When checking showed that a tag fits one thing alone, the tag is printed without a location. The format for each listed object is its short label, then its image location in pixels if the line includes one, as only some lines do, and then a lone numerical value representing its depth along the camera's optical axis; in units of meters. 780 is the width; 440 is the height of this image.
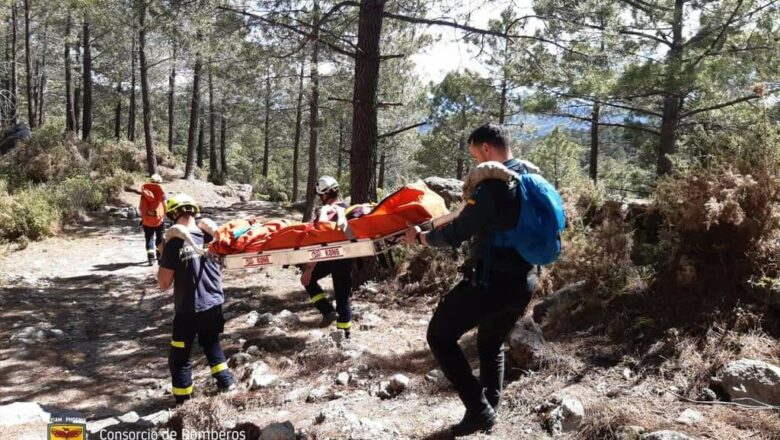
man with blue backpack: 3.08
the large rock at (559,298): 5.50
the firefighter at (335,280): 5.85
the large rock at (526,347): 4.38
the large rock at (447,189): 9.42
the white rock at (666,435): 3.03
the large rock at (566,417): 3.46
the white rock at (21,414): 4.32
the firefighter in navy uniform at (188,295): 4.49
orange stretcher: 3.95
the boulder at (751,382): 3.36
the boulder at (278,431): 3.78
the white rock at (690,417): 3.27
